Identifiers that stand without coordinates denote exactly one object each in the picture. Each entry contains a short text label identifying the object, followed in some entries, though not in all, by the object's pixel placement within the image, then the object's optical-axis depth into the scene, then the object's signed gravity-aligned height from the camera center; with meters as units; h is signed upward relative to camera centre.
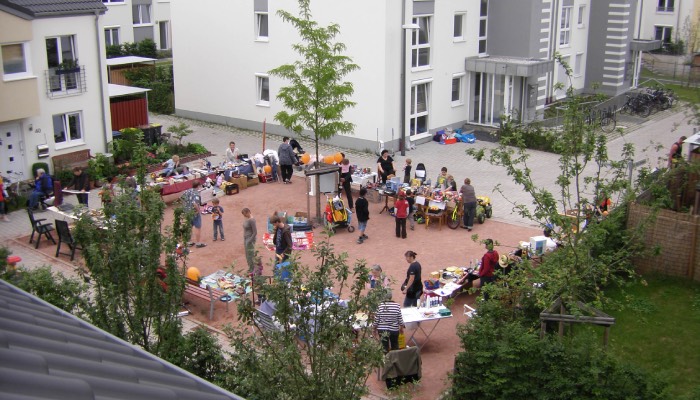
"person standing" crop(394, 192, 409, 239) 19.25 -4.69
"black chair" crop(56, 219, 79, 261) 18.19 -5.01
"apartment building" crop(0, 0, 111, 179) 22.59 -1.97
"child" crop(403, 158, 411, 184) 22.34 -4.35
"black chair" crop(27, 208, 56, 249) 18.95 -5.03
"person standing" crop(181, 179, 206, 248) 19.04 -4.91
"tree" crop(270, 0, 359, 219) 20.27 -1.89
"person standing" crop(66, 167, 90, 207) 21.52 -4.44
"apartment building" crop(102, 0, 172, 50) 44.59 -0.41
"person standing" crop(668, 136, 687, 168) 21.54 -3.68
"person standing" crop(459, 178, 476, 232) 19.75 -4.60
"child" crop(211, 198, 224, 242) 19.06 -4.77
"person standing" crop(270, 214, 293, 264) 16.11 -4.46
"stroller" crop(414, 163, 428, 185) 22.64 -4.41
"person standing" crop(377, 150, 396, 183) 22.53 -4.23
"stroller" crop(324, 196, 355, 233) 19.97 -4.92
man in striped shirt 12.83 -4.90
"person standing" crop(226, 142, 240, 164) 24.80 -4.30
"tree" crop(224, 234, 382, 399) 7.92 -3.33
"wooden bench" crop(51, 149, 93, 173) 23.98 -4.38
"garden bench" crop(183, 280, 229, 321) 15.20 -5.31
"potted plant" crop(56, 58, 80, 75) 23.93 -1.57
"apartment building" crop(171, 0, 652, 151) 27.52 -1.67
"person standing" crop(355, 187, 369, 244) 18.98 -4.71
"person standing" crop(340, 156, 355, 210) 21.31 -4.34
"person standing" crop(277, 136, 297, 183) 23.66 -4.22
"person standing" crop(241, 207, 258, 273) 16.66 -4.49
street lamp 27.30 -2.24
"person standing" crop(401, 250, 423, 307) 14.30 -4.81
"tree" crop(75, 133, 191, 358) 9.02 -2.90
